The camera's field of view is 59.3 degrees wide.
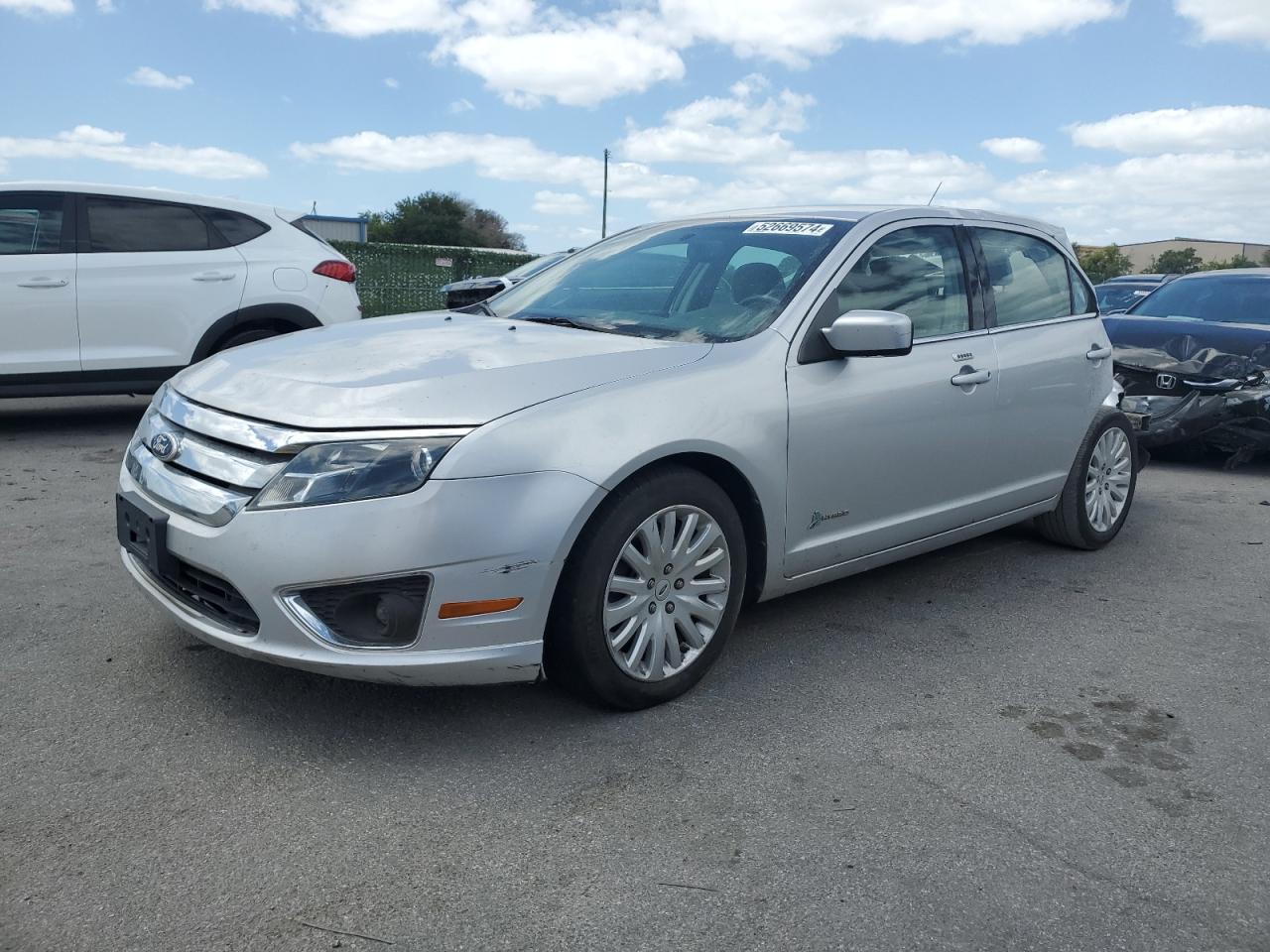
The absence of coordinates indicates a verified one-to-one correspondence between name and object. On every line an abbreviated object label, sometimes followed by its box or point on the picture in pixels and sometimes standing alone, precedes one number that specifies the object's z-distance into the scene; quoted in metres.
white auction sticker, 4.15
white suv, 7.08
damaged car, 7.62
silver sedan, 2.86
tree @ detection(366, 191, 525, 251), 67.94
